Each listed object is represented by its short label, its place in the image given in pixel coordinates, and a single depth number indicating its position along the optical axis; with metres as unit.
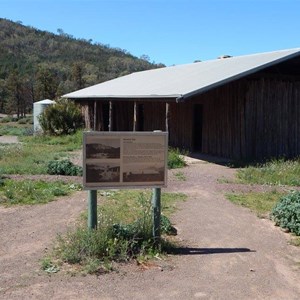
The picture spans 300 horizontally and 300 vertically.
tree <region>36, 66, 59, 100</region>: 49.34
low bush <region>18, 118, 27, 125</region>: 42.94
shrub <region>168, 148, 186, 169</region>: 14.16
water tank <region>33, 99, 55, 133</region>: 27.93
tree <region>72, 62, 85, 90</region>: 57.28
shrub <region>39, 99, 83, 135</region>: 25.11
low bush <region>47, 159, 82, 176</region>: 12.30
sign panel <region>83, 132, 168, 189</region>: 6.04
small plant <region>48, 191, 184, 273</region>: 5.75
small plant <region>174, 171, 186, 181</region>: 12.09
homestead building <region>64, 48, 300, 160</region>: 15.89
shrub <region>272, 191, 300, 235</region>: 7.35
